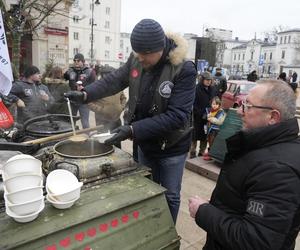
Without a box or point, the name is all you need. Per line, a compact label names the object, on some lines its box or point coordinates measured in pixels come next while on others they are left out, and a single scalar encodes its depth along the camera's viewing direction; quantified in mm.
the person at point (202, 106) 4661
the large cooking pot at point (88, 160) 1493
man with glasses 1051
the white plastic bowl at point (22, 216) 1134
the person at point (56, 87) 3929
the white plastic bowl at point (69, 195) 1241
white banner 1865
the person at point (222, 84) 7188
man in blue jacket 1705
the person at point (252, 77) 11407
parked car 8529
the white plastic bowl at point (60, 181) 1272
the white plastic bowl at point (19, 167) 1173
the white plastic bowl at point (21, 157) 1189
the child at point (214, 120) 4270
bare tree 5977
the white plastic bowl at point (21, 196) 1141
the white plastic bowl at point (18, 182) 1152
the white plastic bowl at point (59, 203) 1240
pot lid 1925
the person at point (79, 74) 5069
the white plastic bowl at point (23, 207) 1134
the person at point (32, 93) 3655
